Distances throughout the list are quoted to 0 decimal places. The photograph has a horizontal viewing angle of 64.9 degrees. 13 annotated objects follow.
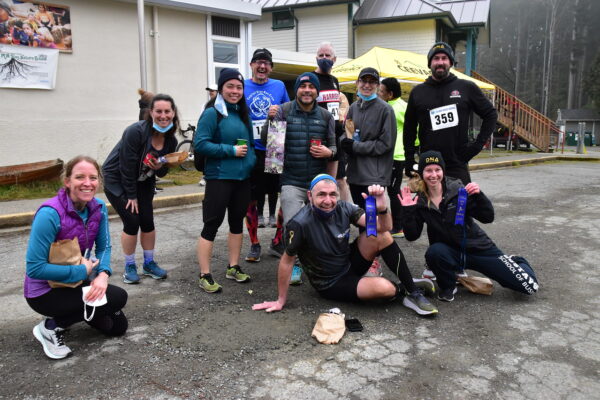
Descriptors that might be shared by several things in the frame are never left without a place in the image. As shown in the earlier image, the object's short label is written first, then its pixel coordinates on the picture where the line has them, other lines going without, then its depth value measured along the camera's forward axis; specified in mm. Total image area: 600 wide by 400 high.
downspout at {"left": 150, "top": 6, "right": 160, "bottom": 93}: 11508
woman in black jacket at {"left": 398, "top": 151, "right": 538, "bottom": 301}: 3871
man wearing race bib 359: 4355
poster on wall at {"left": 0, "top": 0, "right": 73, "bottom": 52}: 9406
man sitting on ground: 3609
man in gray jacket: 4582
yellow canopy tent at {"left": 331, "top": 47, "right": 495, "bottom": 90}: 12922
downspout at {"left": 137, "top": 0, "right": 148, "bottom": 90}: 9867
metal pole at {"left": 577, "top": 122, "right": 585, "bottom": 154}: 22000
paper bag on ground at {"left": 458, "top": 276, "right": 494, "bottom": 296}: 3998
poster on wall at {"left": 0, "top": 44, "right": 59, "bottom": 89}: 9414
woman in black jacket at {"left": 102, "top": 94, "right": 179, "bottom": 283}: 4145
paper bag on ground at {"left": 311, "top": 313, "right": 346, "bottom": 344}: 3182
